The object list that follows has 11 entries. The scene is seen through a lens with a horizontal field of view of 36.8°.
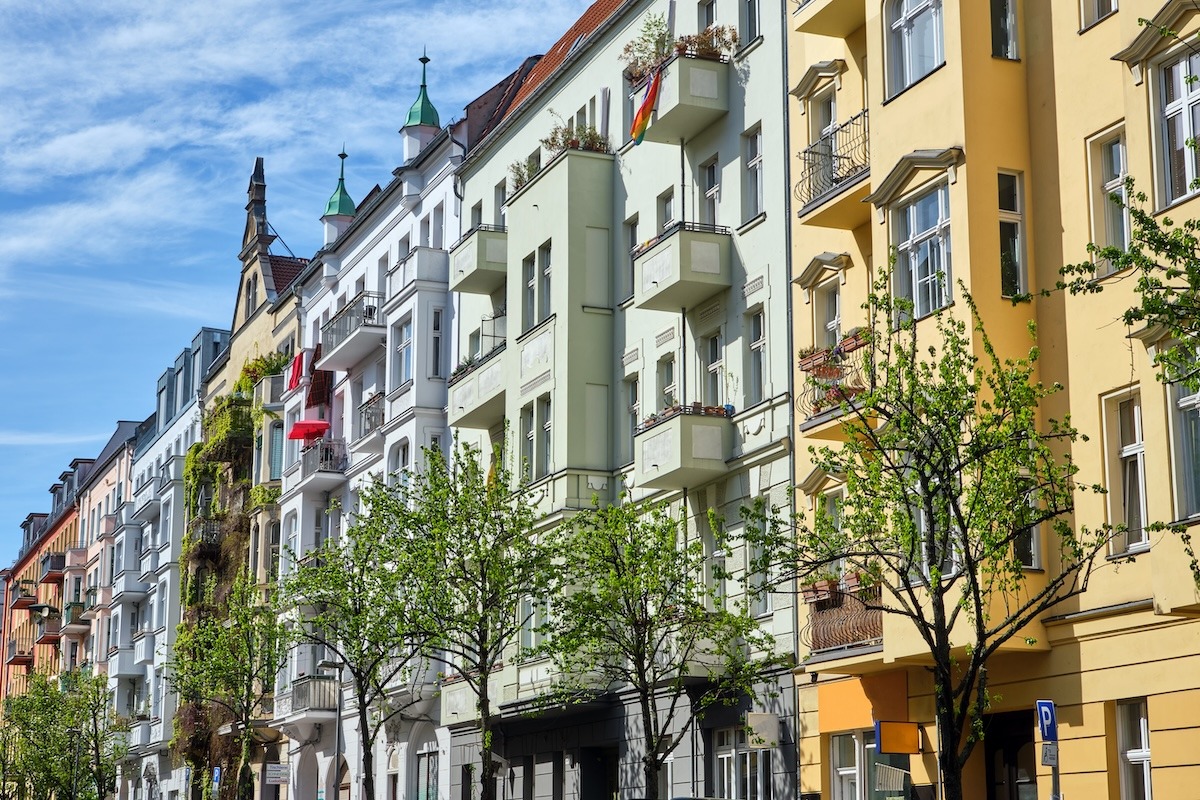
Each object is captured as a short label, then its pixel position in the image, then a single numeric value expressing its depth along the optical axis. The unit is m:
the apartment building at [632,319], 34.03
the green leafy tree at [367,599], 37.25
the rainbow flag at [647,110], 36.53
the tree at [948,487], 20.28
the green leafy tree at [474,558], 35.38
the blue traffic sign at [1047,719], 20.05
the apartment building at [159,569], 83.06
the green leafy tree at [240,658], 51.90
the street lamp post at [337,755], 51.36
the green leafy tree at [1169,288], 15.66
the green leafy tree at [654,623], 30.81
